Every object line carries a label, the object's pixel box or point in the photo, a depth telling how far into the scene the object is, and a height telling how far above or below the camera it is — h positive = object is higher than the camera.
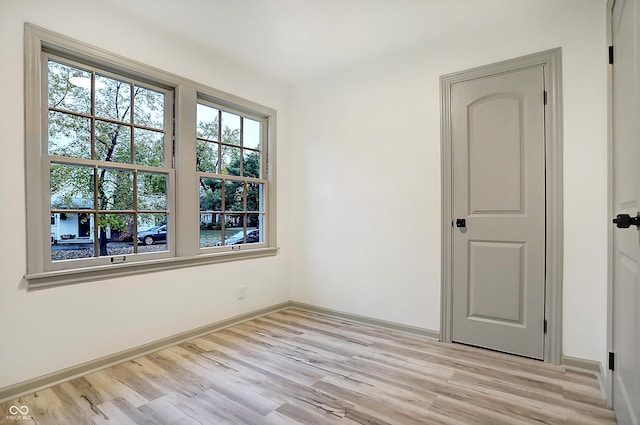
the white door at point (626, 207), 1.31 +0.01
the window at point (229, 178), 3.11 +0.31
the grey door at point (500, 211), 2.49 -0.01
